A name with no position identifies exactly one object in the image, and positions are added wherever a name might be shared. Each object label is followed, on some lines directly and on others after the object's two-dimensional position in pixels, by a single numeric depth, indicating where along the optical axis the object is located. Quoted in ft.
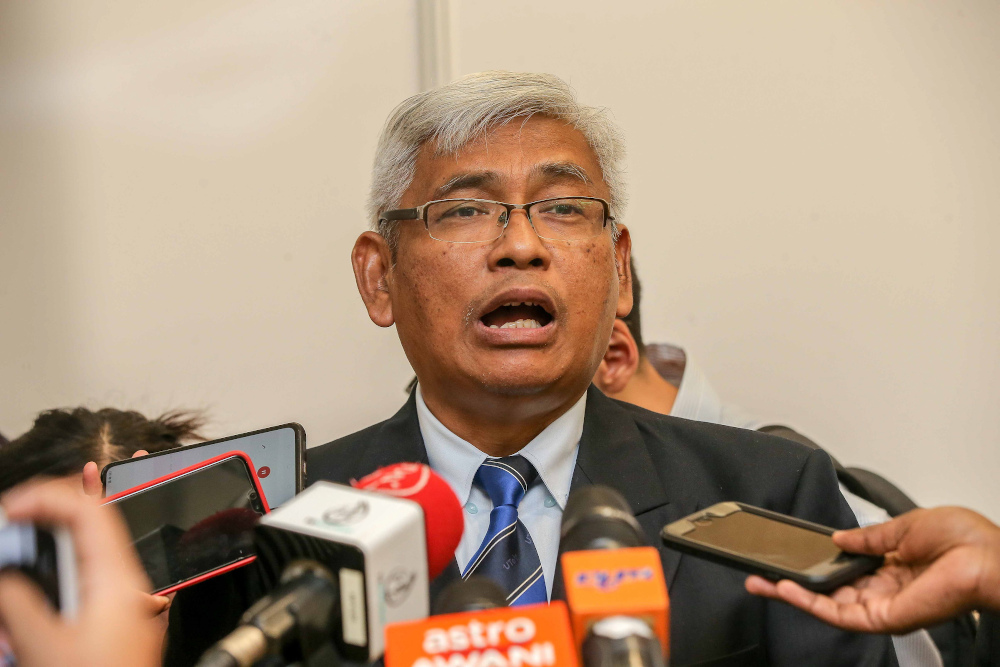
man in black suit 4.60
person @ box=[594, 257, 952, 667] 8.39
